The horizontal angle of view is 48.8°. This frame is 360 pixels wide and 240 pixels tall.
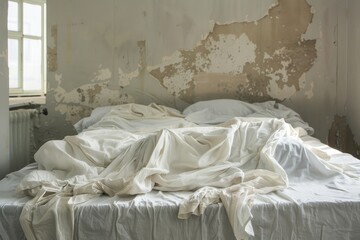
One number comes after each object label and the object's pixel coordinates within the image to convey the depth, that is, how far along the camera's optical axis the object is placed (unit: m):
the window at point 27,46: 4.06
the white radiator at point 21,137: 3.50
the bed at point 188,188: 1.68
